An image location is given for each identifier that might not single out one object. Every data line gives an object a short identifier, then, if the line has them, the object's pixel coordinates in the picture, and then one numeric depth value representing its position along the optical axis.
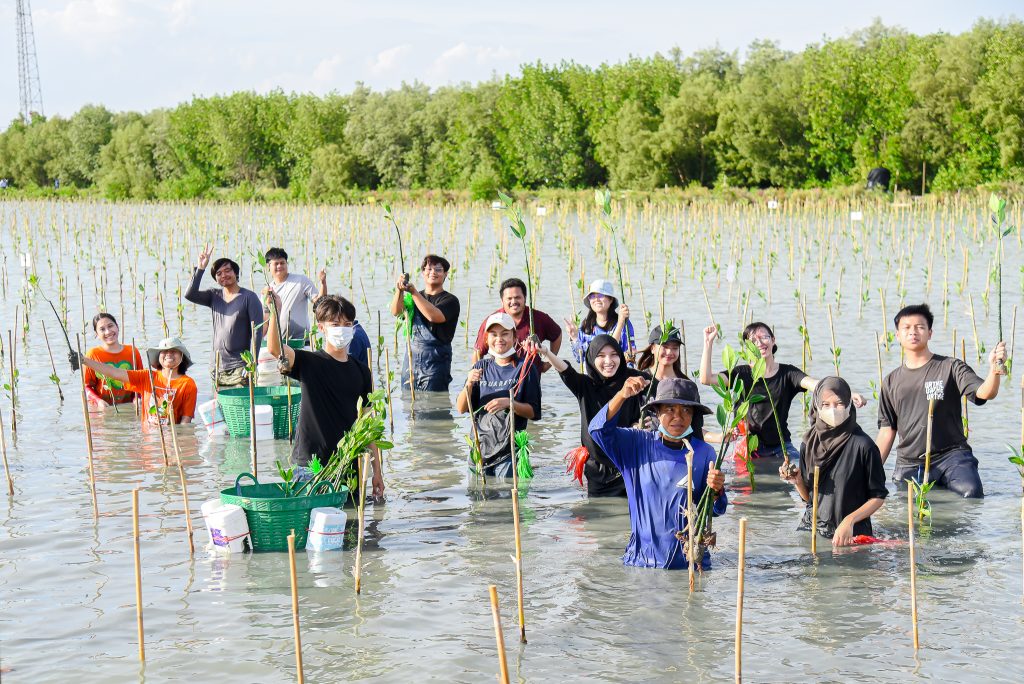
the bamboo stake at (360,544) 6.27
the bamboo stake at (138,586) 5.36
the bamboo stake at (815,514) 6.87
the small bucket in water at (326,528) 6.99
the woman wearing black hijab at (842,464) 7.00
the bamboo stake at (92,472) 7.61
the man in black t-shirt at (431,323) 10.78
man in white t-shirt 11.38
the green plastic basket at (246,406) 10.08
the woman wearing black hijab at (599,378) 7.71
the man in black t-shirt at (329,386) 7.33
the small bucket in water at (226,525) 6.91
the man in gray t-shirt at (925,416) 8.20
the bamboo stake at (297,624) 4.74
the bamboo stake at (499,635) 4.20
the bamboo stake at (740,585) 4.73
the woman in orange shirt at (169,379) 10.59
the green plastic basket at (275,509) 6.90
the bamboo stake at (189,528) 7.20
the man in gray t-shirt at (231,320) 11.17
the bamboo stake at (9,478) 8.59
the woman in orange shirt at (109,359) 10.98
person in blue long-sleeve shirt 6.20
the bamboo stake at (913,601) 5.55
